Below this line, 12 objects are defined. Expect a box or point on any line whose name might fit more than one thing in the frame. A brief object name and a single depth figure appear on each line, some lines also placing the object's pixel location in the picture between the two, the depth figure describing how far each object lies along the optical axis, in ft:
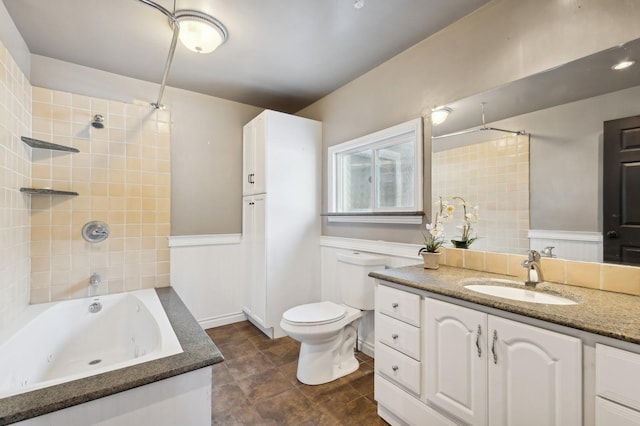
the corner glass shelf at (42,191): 6.44
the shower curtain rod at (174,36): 4.33
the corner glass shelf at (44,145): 6.34
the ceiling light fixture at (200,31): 5.66
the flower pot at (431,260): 5.68
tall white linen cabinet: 8.75
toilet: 6.35
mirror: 4.18
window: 6.78
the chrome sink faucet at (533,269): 4.46
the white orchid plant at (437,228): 5.89
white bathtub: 4.91
